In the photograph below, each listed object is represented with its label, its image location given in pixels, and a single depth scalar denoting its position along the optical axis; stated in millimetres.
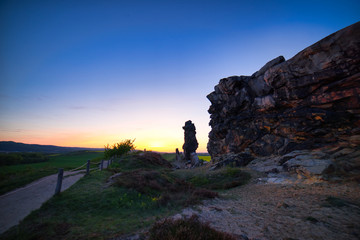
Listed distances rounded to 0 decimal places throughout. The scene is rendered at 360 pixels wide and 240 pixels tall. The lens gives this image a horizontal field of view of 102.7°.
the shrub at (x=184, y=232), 4110
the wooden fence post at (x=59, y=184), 9132
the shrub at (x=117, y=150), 31953
